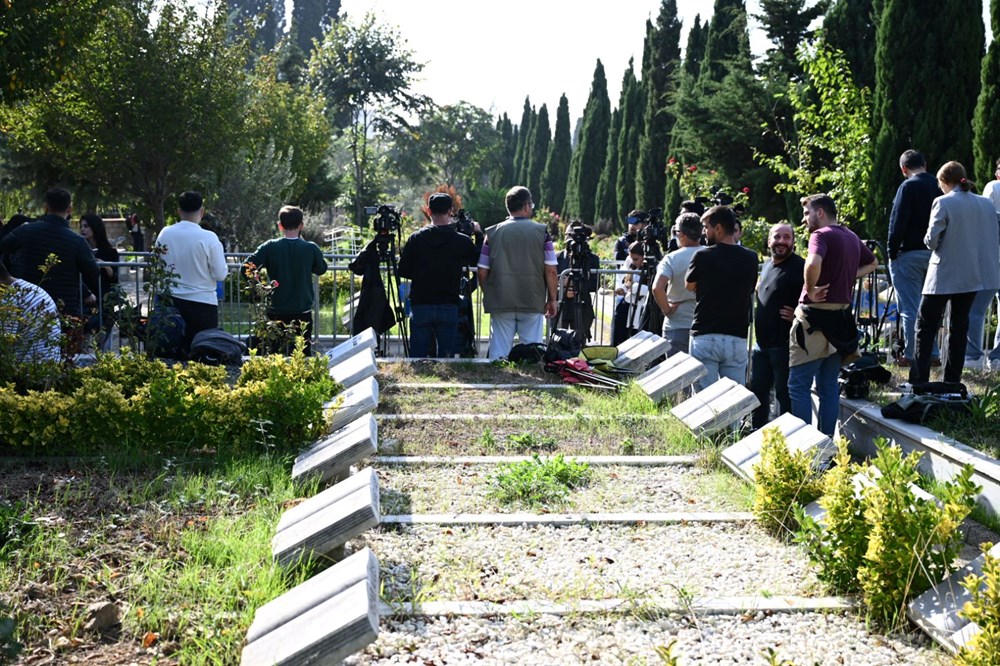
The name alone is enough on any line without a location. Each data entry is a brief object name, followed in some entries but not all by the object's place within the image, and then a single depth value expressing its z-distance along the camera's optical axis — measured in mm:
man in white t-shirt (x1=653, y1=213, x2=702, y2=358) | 8242
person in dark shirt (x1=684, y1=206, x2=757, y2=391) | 7438
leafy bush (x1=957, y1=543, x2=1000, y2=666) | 3244
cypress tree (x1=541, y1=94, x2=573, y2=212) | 48375
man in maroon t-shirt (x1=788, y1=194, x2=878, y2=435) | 6605
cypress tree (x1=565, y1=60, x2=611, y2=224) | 41094
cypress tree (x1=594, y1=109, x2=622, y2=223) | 37219
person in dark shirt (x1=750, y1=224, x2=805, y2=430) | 7094
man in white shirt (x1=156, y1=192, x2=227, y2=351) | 8367
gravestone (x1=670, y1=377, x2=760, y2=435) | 6766
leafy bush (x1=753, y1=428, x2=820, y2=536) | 5125
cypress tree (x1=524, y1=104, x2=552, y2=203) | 52750
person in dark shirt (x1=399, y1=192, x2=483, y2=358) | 9203
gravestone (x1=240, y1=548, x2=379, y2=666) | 3238
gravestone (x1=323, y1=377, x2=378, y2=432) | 6461
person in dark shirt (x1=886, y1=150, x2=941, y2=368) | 8664
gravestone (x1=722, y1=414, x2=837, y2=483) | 5672
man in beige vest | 9336
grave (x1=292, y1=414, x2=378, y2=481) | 5374
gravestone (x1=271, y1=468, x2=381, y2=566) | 4180
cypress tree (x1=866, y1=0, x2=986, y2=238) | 14461
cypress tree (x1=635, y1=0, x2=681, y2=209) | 31781
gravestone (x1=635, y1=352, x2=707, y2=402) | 7758
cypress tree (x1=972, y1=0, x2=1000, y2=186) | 12539
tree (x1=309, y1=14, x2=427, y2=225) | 41781
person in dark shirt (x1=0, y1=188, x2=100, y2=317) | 8422
